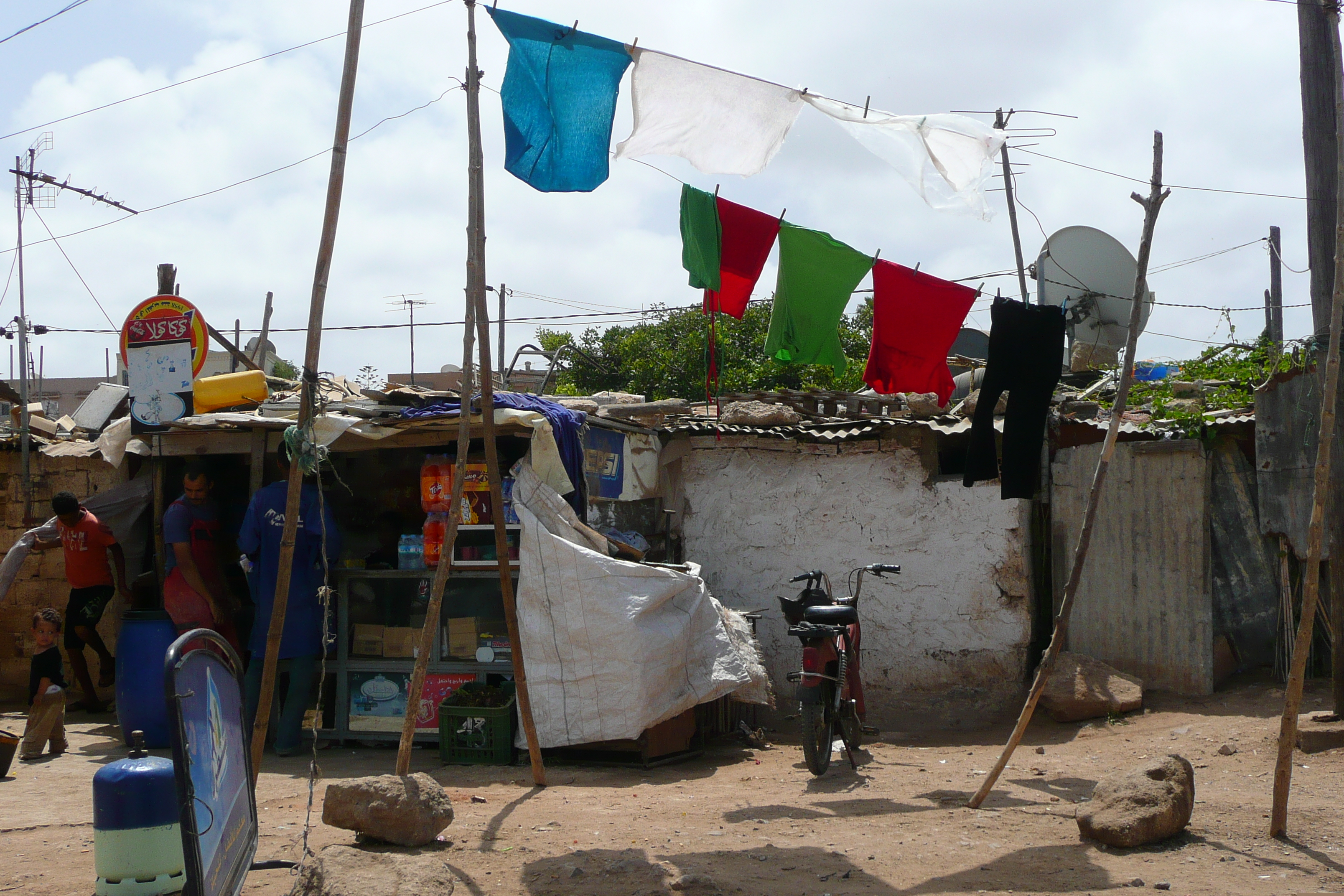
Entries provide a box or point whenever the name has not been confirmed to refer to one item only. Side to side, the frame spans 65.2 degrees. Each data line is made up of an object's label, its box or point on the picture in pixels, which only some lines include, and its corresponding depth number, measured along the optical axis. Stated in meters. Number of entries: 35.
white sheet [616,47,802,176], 5.85
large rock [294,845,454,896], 3.59
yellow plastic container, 7.71
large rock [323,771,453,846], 4.46
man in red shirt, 7.86
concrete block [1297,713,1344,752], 6.04
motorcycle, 6.21
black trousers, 6.09
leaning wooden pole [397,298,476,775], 5.20
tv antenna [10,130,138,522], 8.98
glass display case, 7.21
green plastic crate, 6.70
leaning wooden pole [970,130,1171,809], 5.01
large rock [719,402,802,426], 8.78
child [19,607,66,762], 6.75
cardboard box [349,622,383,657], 7.48
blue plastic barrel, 7.02
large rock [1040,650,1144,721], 7.45
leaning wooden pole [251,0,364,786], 4.83
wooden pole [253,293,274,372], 12.85
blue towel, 5.64
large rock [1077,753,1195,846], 4.37
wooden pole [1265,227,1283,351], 20.30
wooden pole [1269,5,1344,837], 4.46
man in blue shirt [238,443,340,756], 7.03
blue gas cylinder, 3.58
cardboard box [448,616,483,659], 7.29
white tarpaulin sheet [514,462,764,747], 6.52
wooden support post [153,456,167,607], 8.06
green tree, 21.61
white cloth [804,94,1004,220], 6.14
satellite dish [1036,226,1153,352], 9.05
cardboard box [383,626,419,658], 7.41
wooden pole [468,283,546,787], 5.66
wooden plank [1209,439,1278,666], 7.75
